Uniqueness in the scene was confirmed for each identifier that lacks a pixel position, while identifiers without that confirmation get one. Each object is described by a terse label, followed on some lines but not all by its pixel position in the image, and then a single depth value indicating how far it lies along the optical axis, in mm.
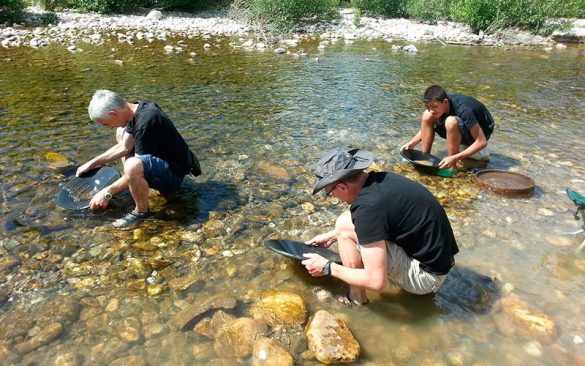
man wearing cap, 3260
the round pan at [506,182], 5883
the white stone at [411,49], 17541
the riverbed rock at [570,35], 21047
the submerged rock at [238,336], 3463
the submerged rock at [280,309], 3744
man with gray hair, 4965
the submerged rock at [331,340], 3350
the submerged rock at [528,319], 3590
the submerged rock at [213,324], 3641
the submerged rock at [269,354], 3328
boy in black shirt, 6055
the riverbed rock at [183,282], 4176
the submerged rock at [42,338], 3441
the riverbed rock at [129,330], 3564
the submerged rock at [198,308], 3721
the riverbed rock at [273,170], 6523
